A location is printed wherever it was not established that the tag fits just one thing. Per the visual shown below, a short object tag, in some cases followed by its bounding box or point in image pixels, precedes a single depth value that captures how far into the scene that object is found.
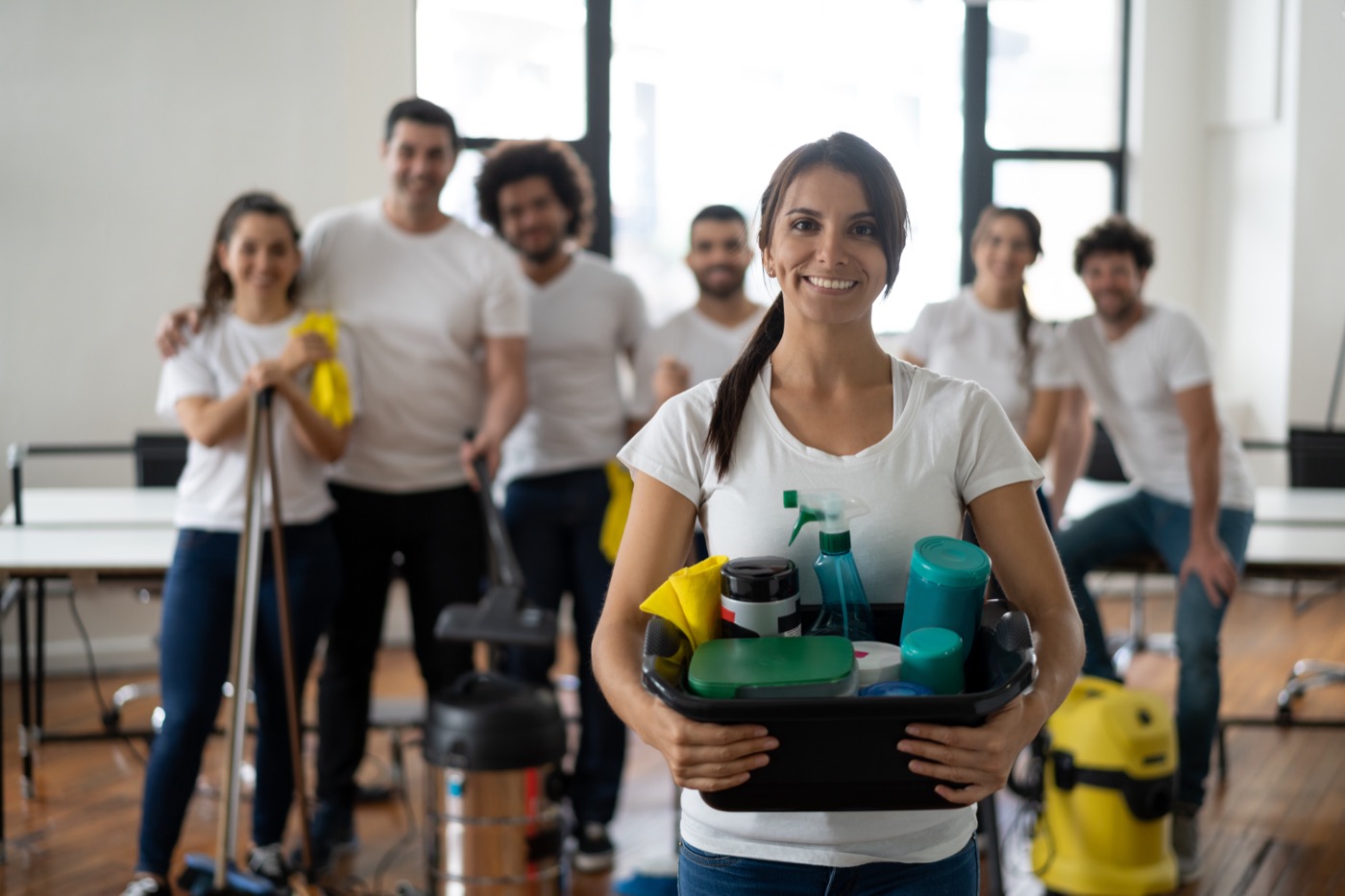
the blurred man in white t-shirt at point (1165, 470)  3.01
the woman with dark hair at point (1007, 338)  3.10
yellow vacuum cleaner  2.79
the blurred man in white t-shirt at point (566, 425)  3.07
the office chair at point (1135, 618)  4.36
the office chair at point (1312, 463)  4.09
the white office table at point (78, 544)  2.87
